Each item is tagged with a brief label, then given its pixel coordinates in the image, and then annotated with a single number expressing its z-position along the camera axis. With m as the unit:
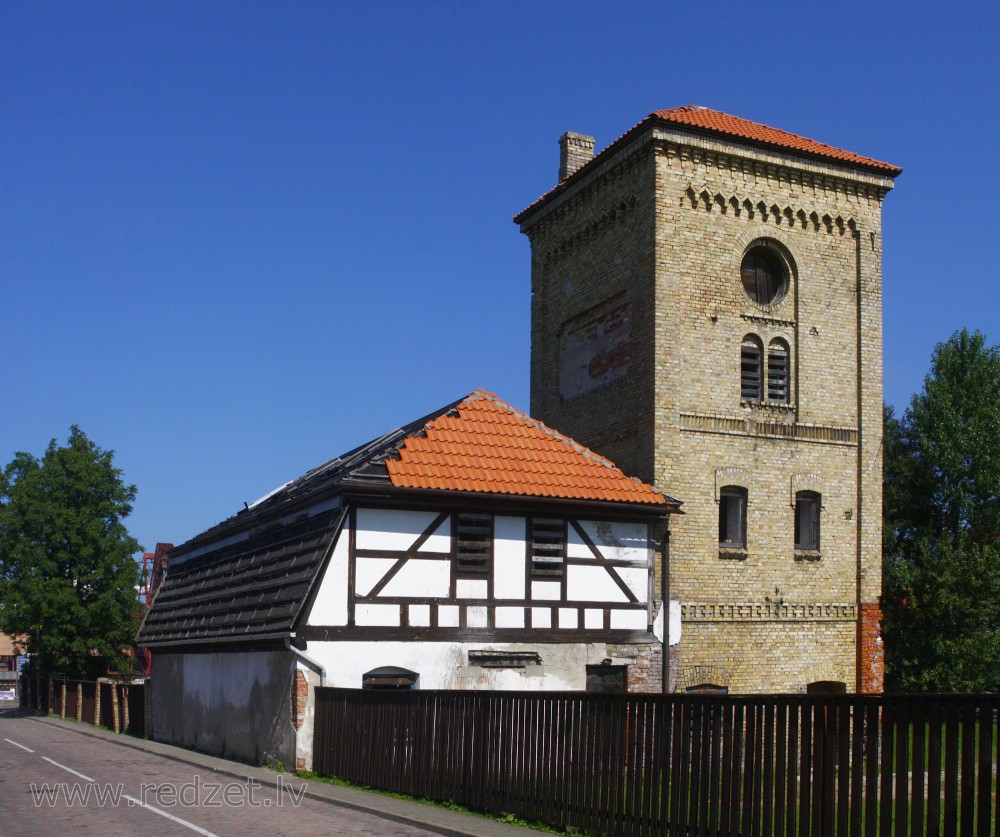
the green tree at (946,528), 28.44
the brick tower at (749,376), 23.28
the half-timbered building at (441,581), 18.88
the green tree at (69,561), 43.19
